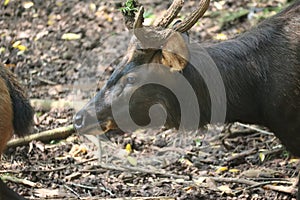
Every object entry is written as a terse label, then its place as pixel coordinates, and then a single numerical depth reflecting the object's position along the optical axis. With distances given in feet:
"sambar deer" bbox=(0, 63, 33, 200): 42.83
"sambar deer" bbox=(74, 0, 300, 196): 42.50
